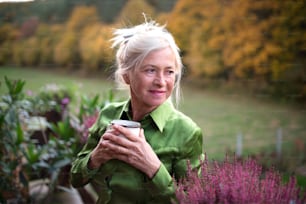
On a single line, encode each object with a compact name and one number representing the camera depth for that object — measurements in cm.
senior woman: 140
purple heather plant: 113
